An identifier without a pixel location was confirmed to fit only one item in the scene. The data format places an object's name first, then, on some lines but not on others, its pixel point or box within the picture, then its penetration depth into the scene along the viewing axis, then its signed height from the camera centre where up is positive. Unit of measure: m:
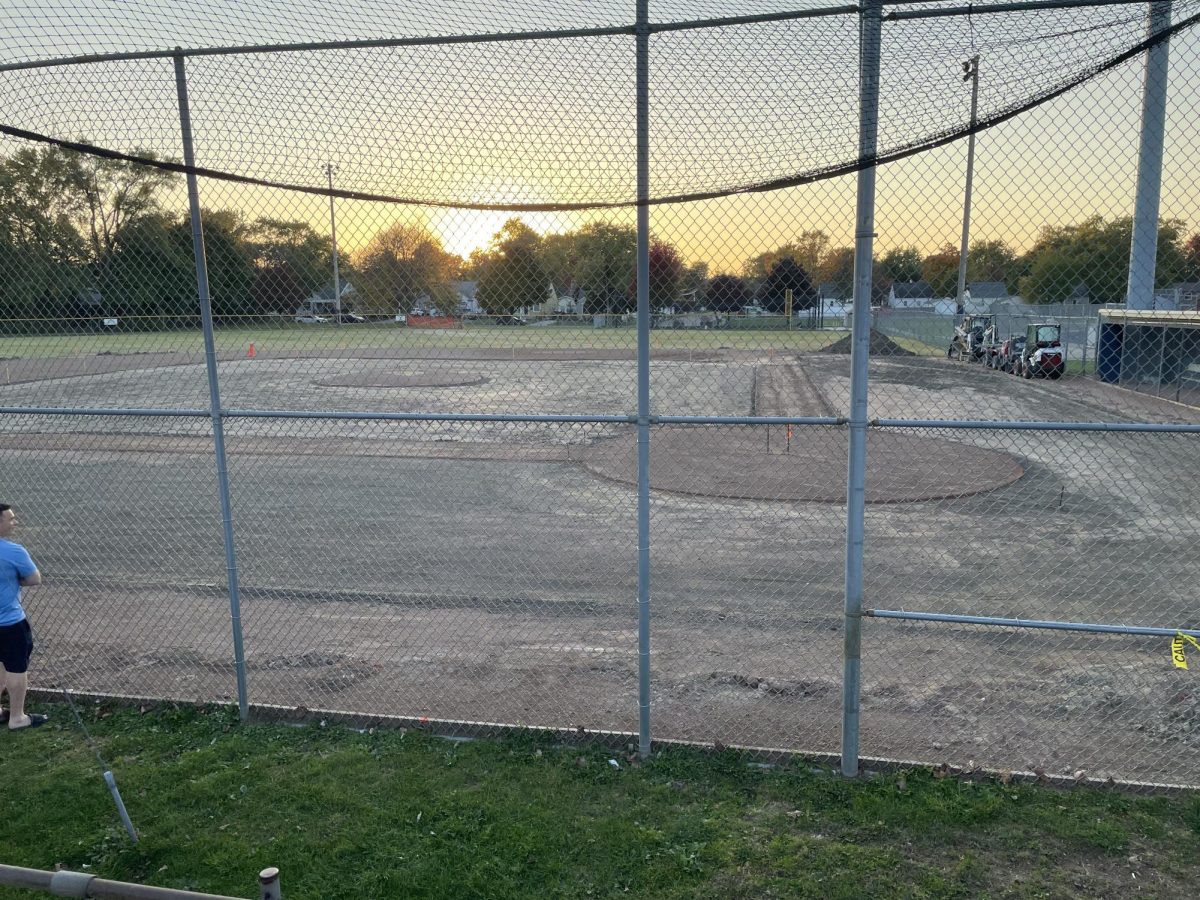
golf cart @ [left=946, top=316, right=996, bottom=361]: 28.46 -0.69
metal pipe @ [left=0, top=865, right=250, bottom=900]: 2.92 -1.96
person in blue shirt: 5.80 -2.05
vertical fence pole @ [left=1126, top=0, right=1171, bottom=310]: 4.34 +0.83
